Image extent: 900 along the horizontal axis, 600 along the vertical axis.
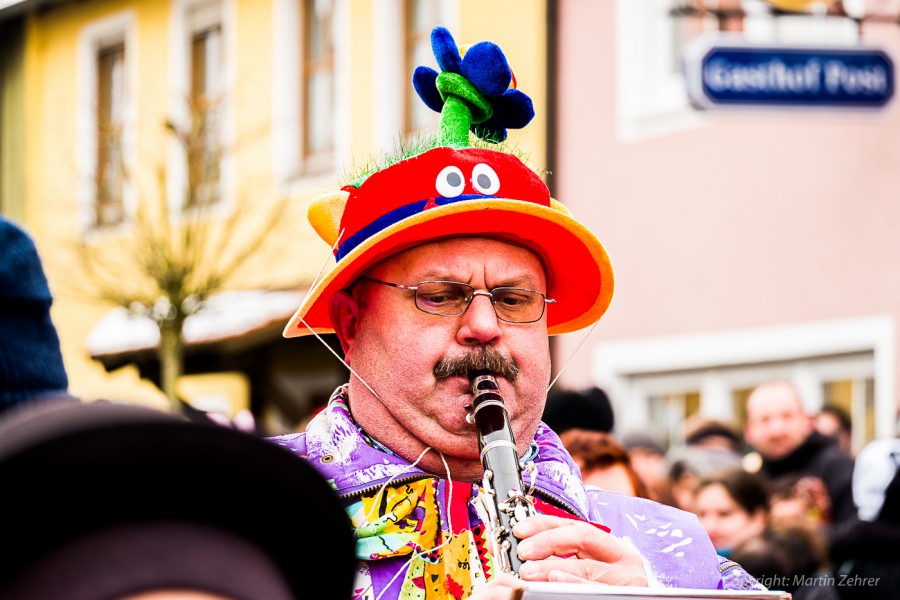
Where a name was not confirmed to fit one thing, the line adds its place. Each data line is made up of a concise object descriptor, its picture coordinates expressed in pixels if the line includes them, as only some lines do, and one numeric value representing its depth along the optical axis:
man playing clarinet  5.45
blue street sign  15.80
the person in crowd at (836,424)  16.25
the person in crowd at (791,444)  13.77
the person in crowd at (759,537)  10.59
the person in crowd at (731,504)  12.44
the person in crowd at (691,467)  13.03
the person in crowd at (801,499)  12.91
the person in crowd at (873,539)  10.95
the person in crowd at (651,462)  11.98
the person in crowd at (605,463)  9.45
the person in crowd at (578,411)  10.85
